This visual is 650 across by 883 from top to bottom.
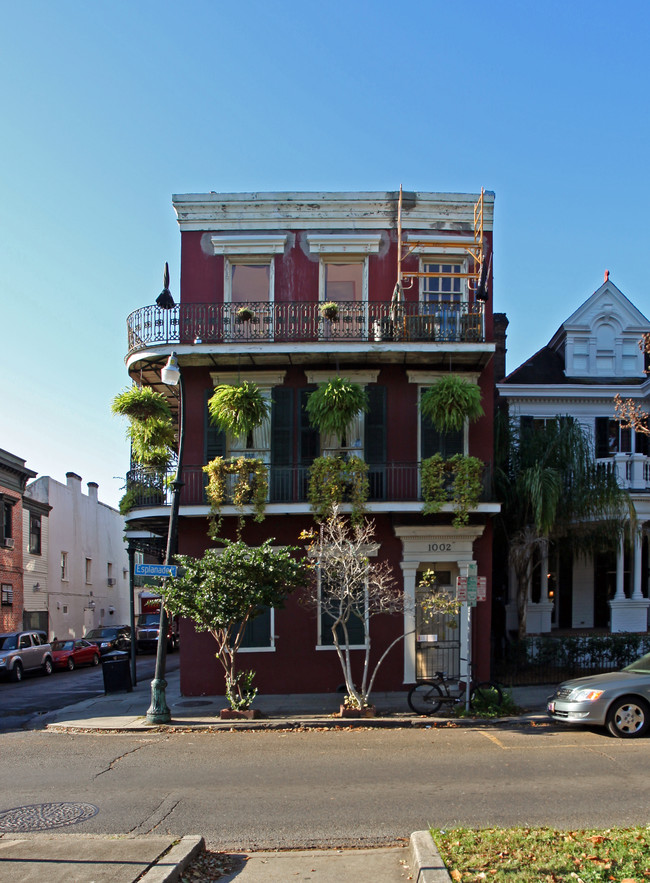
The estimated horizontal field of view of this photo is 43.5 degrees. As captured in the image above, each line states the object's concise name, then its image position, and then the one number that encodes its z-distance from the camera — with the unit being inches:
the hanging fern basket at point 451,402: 670.5
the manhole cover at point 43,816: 312.0
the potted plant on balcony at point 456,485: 671.1
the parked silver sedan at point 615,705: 484.3
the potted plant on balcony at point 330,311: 705.6
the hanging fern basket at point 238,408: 676.1
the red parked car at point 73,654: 1141.1
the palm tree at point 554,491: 727.1
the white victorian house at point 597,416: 826.8
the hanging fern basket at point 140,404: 719.1
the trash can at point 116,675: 759.7
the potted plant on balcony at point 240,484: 681.6
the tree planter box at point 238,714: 577.6
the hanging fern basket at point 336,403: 673.6
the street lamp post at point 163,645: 572.5
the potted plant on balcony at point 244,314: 711.7
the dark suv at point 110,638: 1380.3
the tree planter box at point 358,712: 570.9
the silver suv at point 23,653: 992.9
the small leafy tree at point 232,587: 575.2
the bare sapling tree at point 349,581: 581.6
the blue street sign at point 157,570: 586.9
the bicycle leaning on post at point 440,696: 573.0
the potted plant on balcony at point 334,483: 674.2
